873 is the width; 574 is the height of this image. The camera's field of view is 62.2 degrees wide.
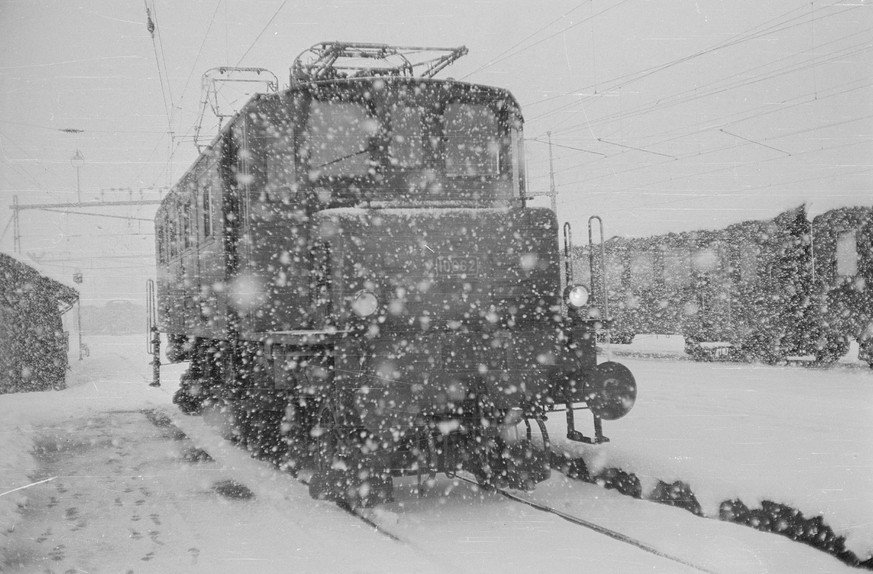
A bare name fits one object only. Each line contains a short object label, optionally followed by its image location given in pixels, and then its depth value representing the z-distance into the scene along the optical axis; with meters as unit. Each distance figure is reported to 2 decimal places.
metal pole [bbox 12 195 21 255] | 29.30
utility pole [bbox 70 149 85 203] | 30.28
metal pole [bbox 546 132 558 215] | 28.59
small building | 18.45
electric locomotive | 5.77
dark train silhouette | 15.94
